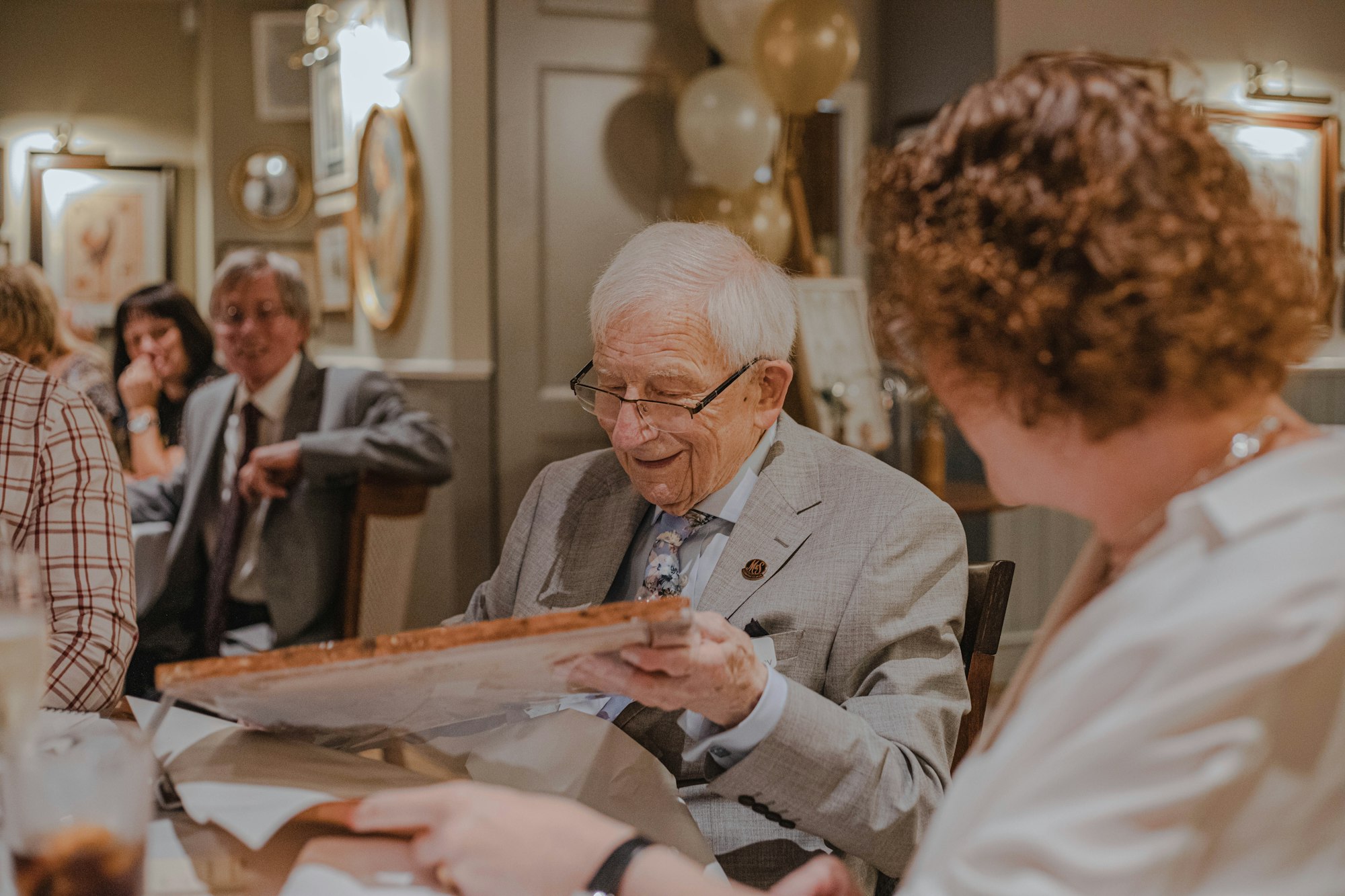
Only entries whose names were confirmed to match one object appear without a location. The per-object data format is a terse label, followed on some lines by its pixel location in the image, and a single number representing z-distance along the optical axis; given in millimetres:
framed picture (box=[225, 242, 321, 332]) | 6668
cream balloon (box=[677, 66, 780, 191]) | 4441
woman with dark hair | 4203
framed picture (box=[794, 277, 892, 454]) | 4367
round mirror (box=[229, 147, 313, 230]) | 6706
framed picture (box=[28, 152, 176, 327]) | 7203
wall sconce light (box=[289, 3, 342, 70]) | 5836
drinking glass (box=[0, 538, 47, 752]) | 889
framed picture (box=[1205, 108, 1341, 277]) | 5223
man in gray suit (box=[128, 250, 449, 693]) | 3250
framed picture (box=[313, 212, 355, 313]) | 5922
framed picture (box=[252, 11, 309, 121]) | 6258
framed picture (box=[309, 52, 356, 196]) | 5809
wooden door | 4812
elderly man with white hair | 1173
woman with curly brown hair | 626
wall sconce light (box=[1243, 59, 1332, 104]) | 5227
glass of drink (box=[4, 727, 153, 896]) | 723
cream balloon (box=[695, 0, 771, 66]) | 4617
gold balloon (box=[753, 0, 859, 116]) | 4266
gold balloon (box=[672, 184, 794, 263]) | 4578
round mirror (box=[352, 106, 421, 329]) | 4879
